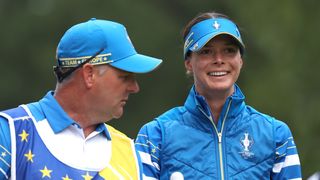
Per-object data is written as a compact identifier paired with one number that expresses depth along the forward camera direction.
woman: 12.21
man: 10.51
